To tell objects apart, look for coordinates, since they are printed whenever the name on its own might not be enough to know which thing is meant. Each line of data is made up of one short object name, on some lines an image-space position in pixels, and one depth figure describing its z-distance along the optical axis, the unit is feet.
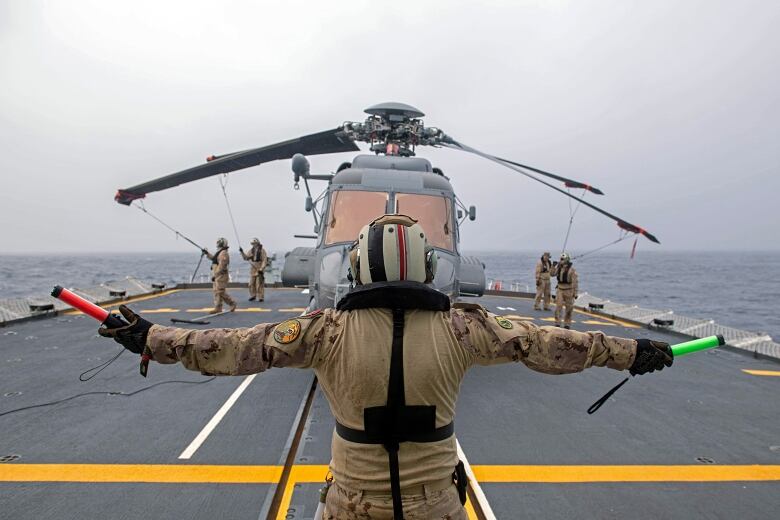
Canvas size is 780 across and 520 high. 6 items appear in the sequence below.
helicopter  19.89
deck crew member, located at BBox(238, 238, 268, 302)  44.93
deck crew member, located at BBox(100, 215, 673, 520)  5.12
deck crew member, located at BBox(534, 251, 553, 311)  44.19
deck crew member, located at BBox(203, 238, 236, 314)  35.58
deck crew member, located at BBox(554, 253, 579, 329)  33.78
